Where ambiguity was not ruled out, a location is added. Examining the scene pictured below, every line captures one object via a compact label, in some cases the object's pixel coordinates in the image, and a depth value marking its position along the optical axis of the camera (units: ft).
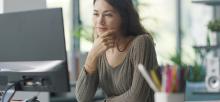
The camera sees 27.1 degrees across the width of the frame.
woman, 6.79
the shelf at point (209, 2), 22.41
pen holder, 4.33
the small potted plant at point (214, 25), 18.57
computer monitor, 5.95
